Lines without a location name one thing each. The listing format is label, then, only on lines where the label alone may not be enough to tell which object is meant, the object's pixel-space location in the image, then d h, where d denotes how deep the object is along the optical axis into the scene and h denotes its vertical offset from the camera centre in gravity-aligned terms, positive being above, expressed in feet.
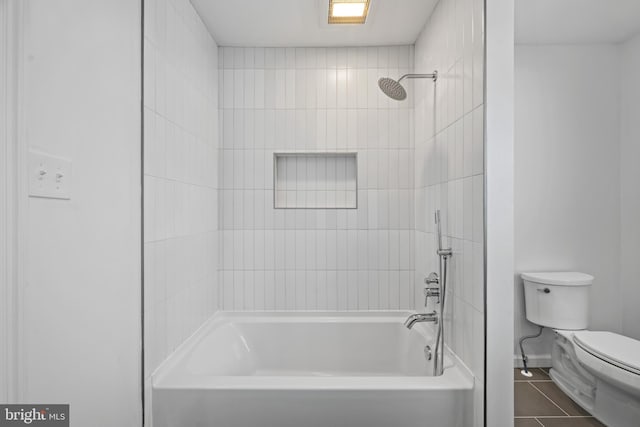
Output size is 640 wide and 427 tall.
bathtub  4.92 -2.52
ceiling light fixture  6.31 +3.68
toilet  6.35 -2.65
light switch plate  2.90 +0.32
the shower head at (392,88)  6.09 +2.13
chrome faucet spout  6.28 -1.81
